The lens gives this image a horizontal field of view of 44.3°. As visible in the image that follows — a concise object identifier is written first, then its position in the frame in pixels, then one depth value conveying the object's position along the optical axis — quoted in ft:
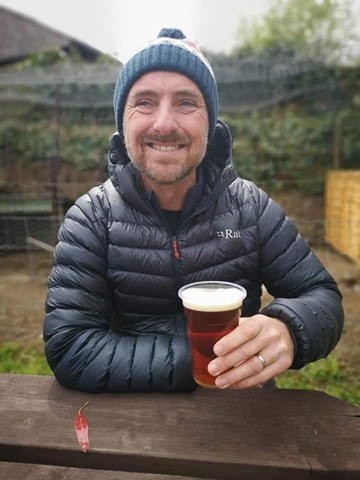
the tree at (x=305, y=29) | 32.35
